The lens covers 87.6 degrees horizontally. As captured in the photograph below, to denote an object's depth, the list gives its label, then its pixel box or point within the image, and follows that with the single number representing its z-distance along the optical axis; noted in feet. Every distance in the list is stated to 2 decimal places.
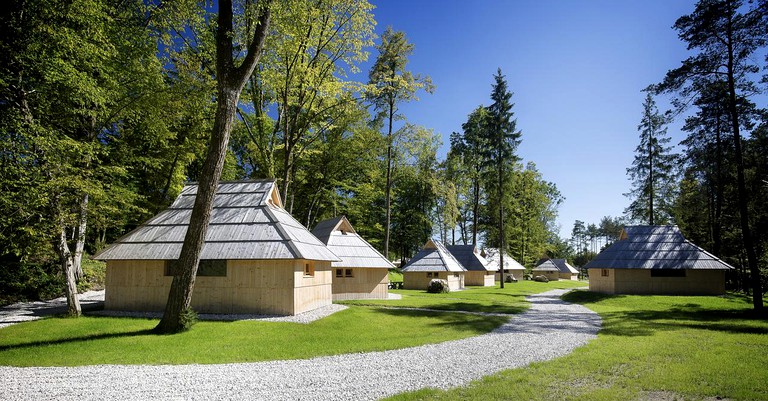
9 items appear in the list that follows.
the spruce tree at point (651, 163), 118.11
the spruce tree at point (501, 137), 123.34
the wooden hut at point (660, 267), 88.89
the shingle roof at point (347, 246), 80.89
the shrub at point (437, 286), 99.60
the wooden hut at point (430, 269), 112.27
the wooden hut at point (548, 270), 216.95
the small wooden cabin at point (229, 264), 51.06
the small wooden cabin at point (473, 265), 138.82
